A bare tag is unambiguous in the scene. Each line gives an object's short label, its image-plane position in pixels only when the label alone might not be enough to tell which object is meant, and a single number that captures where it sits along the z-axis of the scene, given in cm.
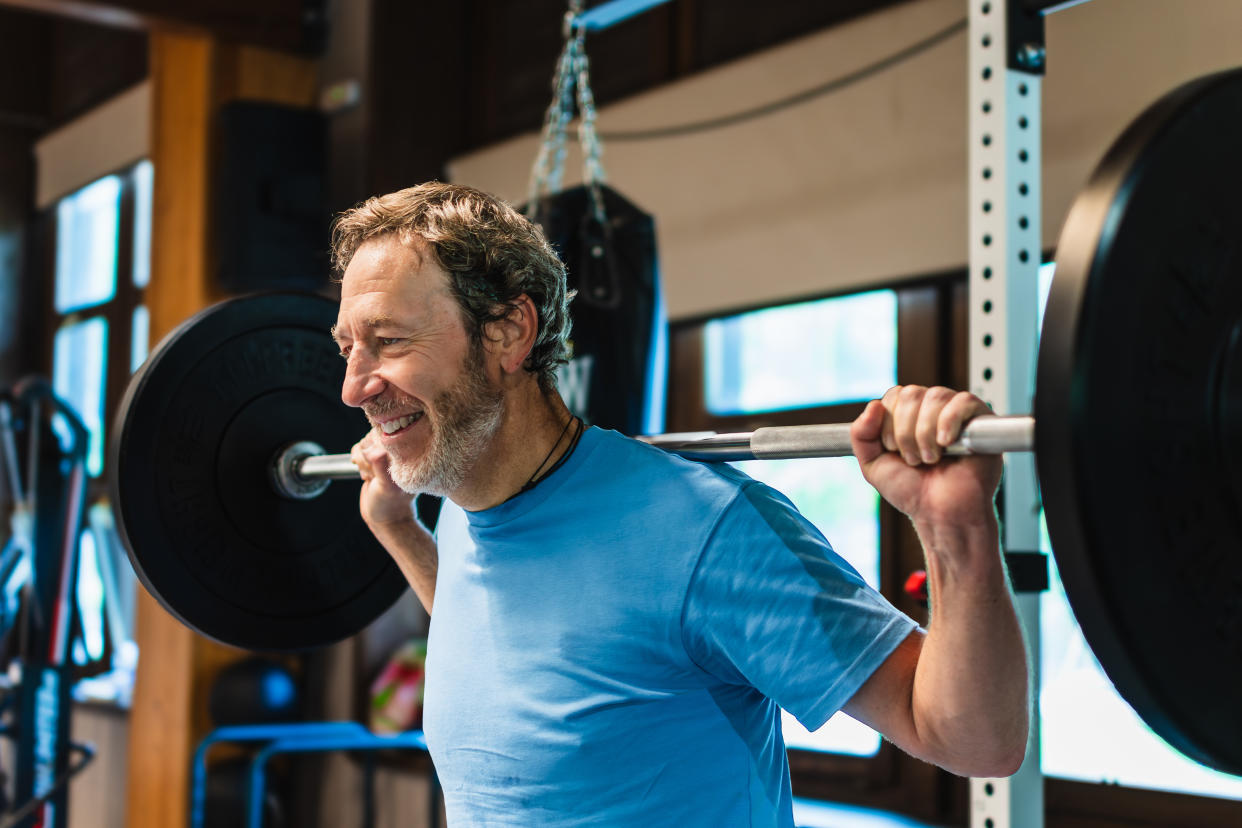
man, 100
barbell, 85
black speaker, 448
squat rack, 166
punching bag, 250
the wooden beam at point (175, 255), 452
